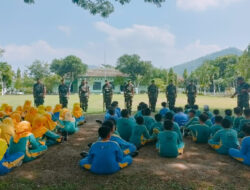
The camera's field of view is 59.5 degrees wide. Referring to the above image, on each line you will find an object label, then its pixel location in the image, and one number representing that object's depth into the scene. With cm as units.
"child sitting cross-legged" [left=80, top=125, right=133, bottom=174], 395
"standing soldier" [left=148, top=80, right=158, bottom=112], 1264
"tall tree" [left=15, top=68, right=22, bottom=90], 5316
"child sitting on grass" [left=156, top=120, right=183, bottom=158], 484
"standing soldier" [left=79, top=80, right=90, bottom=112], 1275
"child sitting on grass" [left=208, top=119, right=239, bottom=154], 497
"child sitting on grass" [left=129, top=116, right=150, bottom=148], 559
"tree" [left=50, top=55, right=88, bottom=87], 5312
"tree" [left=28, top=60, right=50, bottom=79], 6192
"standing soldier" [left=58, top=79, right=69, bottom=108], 1240
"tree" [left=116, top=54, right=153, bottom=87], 5339
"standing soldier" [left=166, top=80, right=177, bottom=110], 1267
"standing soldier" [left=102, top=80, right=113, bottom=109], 1266
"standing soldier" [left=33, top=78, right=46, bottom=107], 1222
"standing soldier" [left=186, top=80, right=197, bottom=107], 1291
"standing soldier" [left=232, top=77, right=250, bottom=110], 1037
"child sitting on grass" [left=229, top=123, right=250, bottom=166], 432
